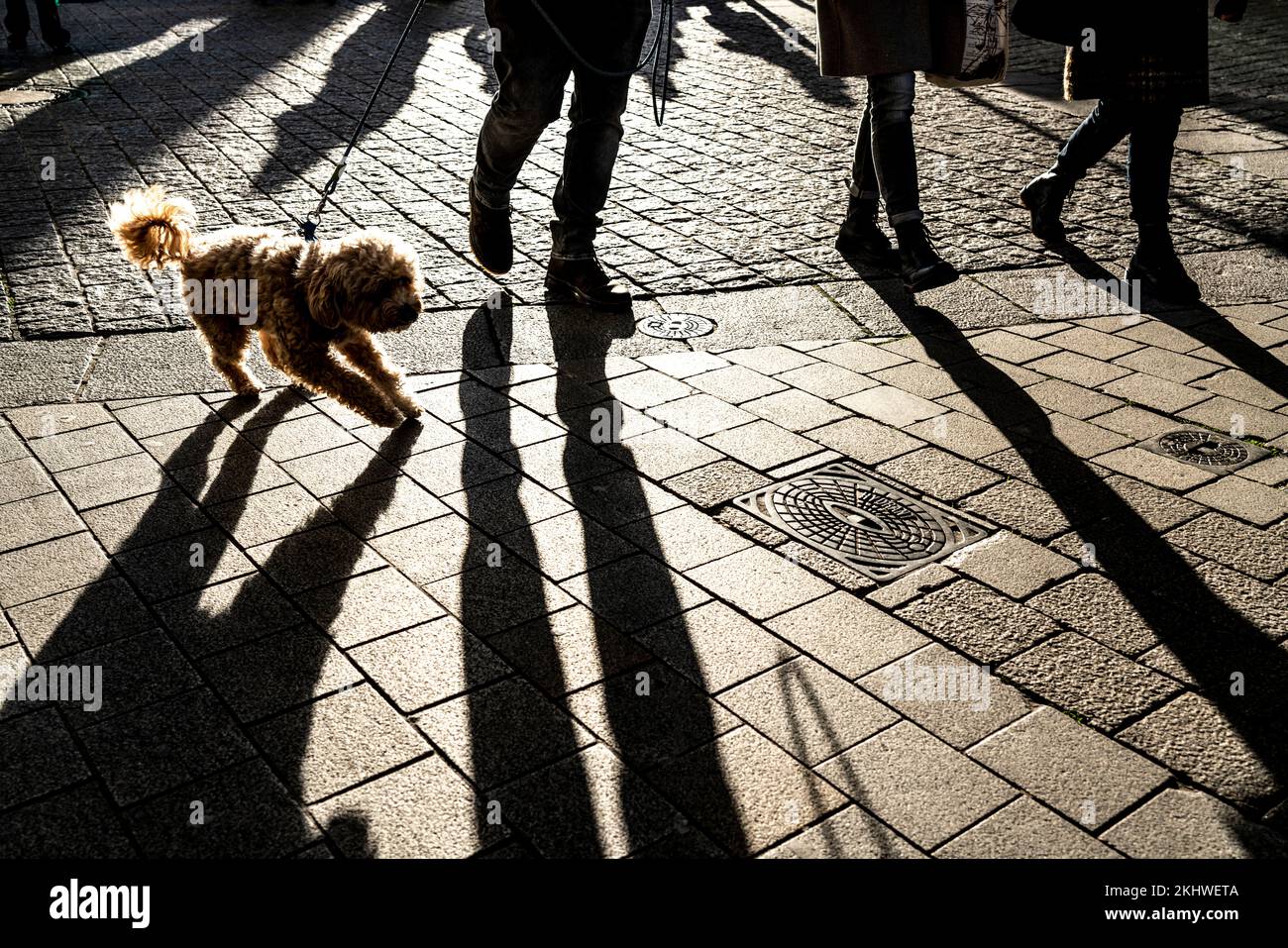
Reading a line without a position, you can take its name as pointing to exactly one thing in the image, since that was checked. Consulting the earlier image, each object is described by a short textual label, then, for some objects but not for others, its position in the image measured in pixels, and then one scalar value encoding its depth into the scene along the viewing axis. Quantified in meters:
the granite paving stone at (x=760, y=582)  3.63
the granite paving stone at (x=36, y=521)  3.98
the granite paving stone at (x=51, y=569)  3.69
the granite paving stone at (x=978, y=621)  3.40
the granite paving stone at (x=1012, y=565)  3.70
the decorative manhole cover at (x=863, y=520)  3.87
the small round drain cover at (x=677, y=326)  5.68
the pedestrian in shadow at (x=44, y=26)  12.76
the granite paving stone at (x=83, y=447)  4.51
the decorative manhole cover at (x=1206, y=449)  4.40
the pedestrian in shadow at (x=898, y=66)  5.66
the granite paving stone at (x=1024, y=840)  2.66
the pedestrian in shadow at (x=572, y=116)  5.44
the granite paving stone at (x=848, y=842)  2.68
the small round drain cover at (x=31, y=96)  10.60
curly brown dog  4.53
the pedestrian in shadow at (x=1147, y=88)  5.74
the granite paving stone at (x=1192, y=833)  2.65
